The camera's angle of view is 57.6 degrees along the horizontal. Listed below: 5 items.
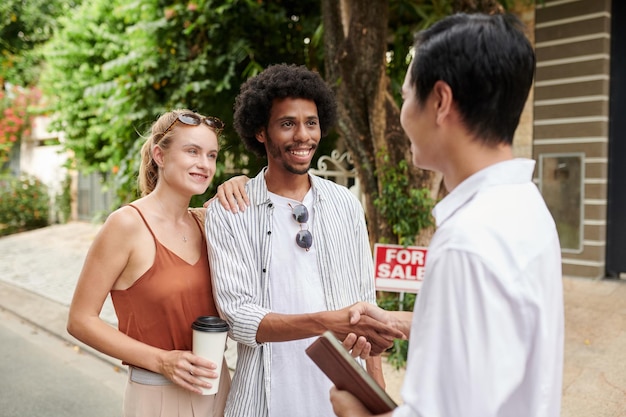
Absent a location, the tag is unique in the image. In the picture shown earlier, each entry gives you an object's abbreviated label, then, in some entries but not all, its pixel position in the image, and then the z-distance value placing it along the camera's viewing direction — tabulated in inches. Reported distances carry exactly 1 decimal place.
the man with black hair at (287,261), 74.3
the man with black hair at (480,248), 37.9
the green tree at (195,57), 297.7
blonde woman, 78.7
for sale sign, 182.5
